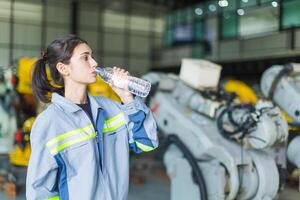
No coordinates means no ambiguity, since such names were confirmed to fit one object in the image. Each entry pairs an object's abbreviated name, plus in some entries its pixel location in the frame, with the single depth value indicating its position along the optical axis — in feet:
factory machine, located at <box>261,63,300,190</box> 15.31
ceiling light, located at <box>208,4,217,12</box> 57.01
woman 5.57
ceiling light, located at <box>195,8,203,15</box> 63.35
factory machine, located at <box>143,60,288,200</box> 14.42
